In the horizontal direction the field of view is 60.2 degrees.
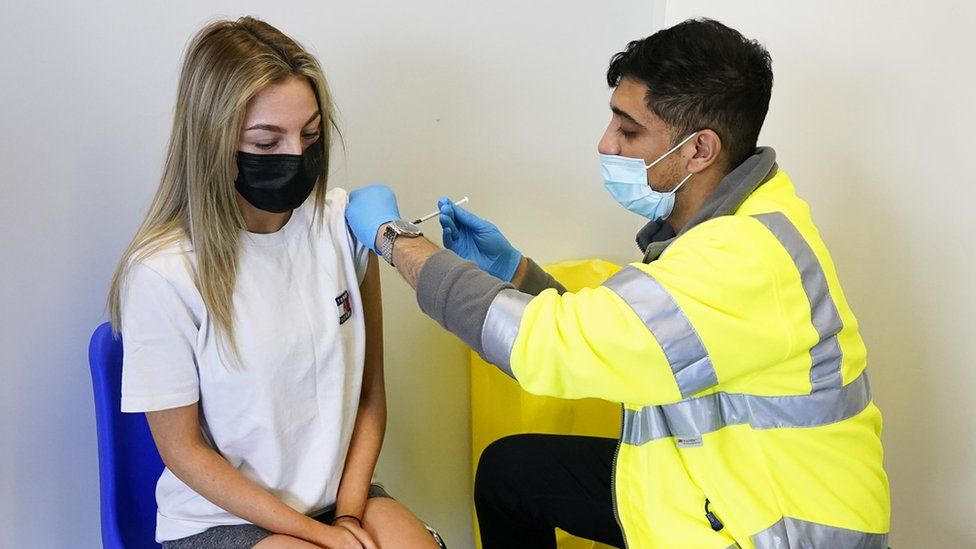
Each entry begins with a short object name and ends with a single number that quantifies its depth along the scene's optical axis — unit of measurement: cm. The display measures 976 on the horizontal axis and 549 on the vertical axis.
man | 123
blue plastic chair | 138
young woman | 127
